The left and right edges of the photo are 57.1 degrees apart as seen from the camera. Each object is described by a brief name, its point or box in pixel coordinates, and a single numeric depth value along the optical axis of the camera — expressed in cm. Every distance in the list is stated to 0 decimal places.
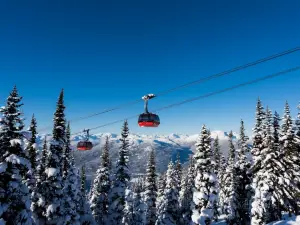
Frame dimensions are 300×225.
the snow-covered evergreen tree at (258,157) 3947
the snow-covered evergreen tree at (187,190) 6336
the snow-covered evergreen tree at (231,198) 5109
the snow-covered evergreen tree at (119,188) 4428
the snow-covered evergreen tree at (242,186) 5031
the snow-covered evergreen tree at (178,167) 5807
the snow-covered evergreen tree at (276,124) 4784
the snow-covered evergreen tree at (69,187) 3272
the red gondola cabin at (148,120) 2645
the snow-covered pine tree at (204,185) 3459
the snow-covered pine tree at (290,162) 4031
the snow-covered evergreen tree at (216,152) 7244
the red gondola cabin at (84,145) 4125
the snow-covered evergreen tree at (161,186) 6975
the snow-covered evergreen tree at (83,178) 6915
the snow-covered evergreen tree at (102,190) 4756
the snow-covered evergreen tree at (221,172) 7021
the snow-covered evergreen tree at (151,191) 5216
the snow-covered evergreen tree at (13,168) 2150
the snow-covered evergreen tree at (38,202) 3038
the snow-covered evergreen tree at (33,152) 3174
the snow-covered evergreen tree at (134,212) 5256
